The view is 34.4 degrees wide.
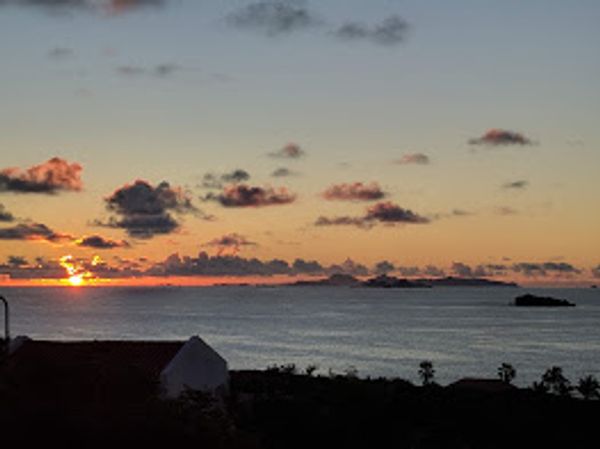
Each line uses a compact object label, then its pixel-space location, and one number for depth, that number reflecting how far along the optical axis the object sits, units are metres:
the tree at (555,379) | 79.94
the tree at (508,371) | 89.08
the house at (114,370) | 33.53
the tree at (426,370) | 88.88
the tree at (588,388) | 76.19
